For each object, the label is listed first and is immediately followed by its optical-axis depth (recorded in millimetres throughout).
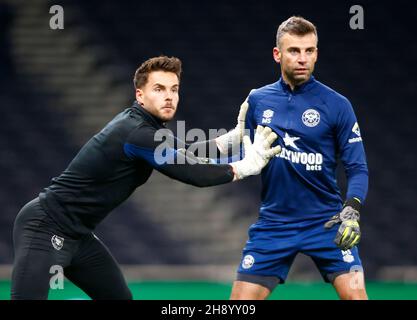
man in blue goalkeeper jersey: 9867
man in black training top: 9555
